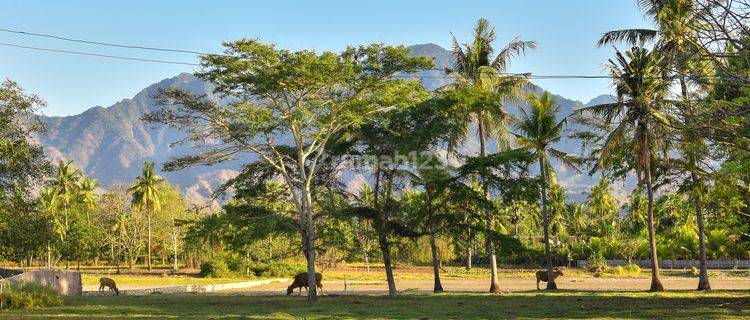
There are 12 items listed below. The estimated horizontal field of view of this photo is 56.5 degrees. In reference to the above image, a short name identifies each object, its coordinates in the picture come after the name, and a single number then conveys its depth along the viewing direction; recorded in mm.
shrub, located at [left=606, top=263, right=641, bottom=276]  63438
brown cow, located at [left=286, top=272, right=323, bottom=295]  36406
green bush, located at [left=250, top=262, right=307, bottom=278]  73188
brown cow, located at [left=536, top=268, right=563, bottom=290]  40000
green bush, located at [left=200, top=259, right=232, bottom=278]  68438
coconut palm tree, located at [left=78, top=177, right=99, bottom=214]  93838
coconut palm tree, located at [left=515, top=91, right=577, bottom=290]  39094
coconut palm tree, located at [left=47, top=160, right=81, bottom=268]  81225
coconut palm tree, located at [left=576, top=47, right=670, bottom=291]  33712
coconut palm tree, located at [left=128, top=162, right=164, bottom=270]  87062
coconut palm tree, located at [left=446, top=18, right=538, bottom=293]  36812
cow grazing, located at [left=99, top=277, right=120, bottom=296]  40938
